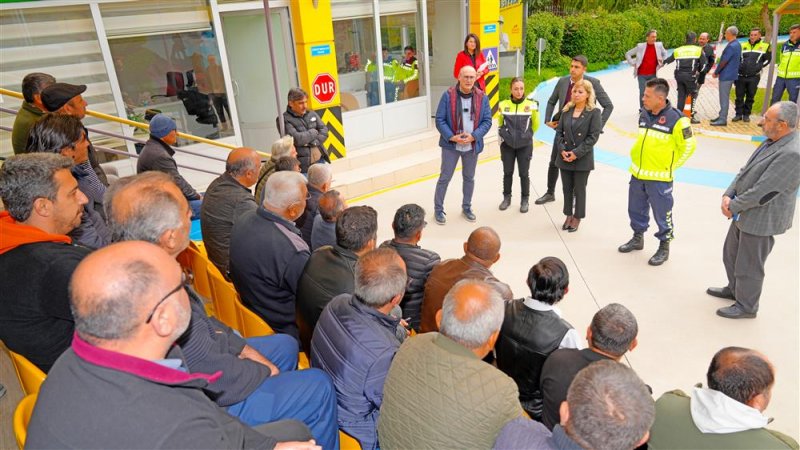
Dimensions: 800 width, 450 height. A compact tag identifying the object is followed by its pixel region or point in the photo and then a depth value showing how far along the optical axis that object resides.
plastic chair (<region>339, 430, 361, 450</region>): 2.53
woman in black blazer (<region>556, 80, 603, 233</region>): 5.54
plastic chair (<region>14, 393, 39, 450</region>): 1.86
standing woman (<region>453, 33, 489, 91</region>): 7.60
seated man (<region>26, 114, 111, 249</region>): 3.44
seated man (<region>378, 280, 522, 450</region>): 1.94
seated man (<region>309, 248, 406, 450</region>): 2.36
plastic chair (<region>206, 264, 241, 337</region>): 3.55
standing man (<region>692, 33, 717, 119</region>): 11.19
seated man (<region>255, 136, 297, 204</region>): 4.73
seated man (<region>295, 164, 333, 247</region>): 4.51
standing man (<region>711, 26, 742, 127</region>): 10.32
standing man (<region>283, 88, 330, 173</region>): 5.88
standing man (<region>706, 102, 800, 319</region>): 3.77
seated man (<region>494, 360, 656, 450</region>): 1.68
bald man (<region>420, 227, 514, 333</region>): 3.14
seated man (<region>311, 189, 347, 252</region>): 3.84
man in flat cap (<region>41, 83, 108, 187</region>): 4.18
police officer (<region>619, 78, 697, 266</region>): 4.74
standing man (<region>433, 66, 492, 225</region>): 6.18
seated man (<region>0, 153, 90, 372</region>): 2.21
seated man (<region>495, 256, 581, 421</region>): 2.65
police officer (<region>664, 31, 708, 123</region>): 10.44
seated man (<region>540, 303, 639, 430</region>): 2.36
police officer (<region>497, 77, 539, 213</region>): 6.20
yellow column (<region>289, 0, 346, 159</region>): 7.11
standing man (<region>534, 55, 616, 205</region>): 5.88
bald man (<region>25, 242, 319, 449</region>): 1.42
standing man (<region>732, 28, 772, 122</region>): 10.32
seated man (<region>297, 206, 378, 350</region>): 2.86
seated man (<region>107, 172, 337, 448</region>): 2.29
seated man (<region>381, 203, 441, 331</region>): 3.43
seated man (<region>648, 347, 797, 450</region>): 2.01
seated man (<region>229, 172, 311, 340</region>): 3.15
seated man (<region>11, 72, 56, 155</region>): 4.20
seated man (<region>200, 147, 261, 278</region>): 3.85
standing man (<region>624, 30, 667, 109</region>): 10.89
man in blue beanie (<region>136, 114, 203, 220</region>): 4.63
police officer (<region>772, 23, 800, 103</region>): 9.48
